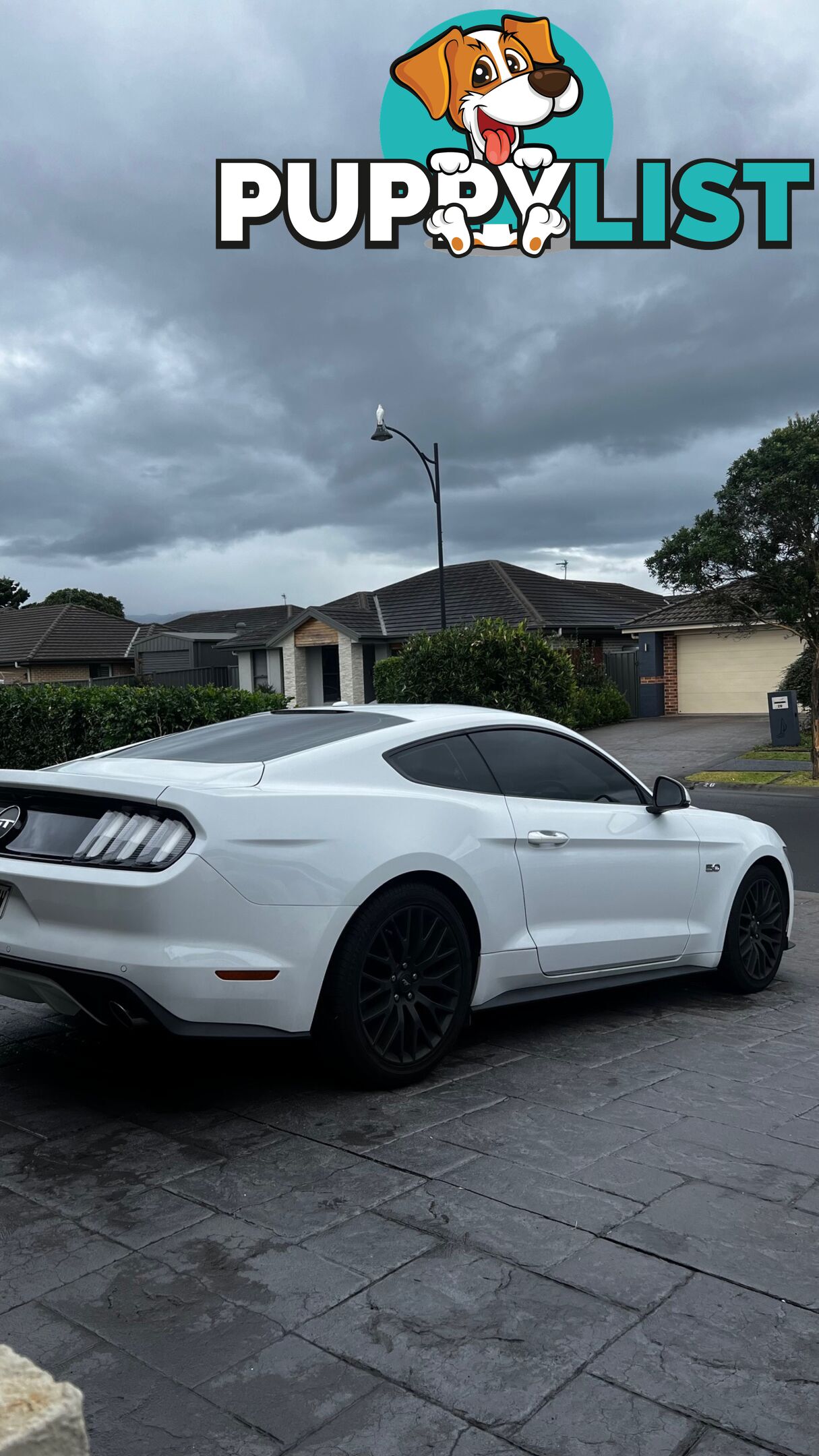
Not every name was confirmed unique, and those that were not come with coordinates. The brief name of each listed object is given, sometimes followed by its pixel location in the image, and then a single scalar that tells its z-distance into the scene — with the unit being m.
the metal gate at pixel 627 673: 34.50
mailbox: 23.22
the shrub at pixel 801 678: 27.48
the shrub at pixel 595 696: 31.02
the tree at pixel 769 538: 18.05
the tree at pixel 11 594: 101.38
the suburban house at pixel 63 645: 56.09
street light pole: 24.92
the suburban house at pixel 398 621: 38.88
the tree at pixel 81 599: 100.00
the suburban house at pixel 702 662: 31.86
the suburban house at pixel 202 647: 48.38
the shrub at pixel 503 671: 15.02
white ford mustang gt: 3.80
